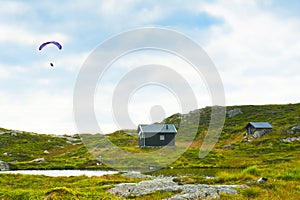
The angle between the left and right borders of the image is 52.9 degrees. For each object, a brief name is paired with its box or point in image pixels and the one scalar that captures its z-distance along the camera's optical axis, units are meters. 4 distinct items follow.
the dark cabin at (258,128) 105.61
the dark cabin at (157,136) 90.94
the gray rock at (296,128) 100.86
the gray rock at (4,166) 54.67
